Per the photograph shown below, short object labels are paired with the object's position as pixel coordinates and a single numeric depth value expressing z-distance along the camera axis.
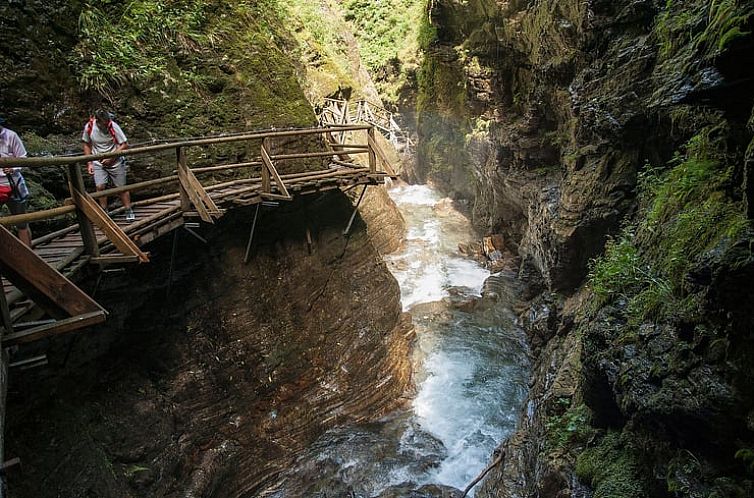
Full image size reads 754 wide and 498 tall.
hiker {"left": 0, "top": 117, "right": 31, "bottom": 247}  4.90
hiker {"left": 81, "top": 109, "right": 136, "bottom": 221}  6.38
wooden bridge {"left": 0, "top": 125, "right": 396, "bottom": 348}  3.33
